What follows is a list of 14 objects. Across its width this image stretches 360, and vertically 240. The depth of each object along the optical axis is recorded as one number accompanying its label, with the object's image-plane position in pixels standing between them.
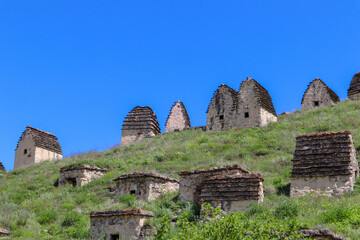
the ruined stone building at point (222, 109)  39.91
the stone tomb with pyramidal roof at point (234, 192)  16.84
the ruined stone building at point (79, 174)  27.38
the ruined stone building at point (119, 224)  16.53
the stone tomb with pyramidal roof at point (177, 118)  48.44
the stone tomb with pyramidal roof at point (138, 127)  43.38
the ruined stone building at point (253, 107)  38.07
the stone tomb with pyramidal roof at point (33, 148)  43.22
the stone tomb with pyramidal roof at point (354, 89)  42.34
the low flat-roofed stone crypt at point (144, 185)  21.03
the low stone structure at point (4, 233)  17.61
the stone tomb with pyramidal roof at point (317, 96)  43.91
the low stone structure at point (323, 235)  11.73
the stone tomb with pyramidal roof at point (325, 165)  17.48
